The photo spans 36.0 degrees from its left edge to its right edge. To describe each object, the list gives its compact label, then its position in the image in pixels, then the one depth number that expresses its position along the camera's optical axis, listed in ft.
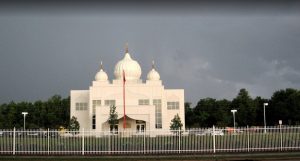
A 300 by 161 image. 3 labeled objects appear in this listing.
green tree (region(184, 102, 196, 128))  231.91
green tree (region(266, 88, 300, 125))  217.15
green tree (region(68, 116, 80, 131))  166.28
